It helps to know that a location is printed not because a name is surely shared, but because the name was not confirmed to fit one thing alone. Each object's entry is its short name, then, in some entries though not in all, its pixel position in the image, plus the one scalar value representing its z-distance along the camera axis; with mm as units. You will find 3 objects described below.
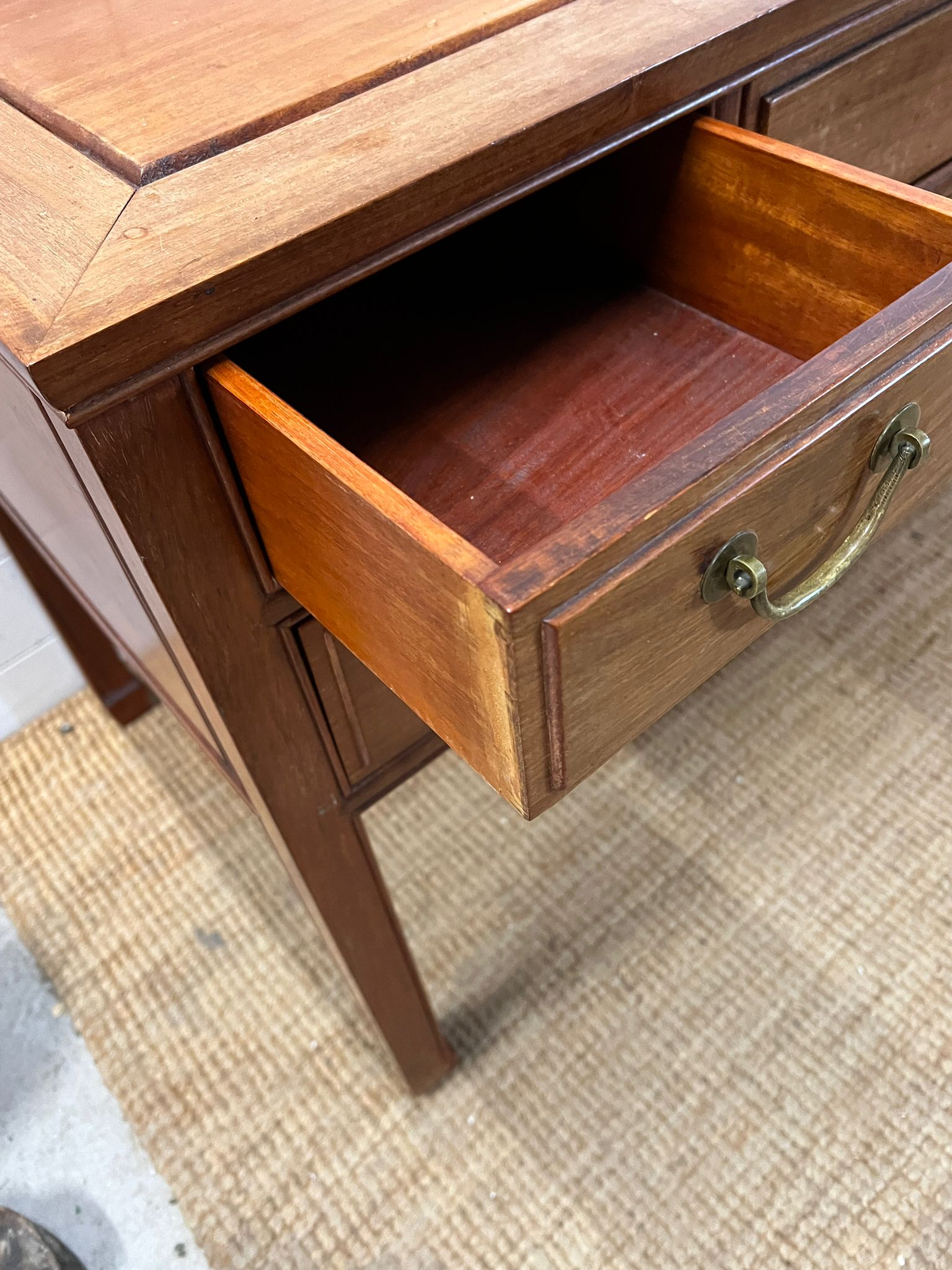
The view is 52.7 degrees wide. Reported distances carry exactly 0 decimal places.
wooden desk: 302
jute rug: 709
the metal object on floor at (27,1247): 655
